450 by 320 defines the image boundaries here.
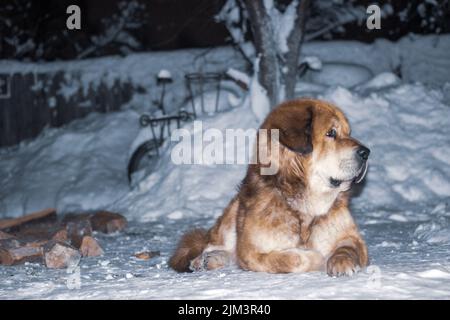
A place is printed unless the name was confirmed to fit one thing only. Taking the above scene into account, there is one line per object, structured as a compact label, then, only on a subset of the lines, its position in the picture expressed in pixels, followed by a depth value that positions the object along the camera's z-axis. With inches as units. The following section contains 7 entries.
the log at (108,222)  287.9
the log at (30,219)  295.3
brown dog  158.9
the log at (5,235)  242.7
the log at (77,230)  247.0
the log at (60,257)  197.2
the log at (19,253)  207.6
